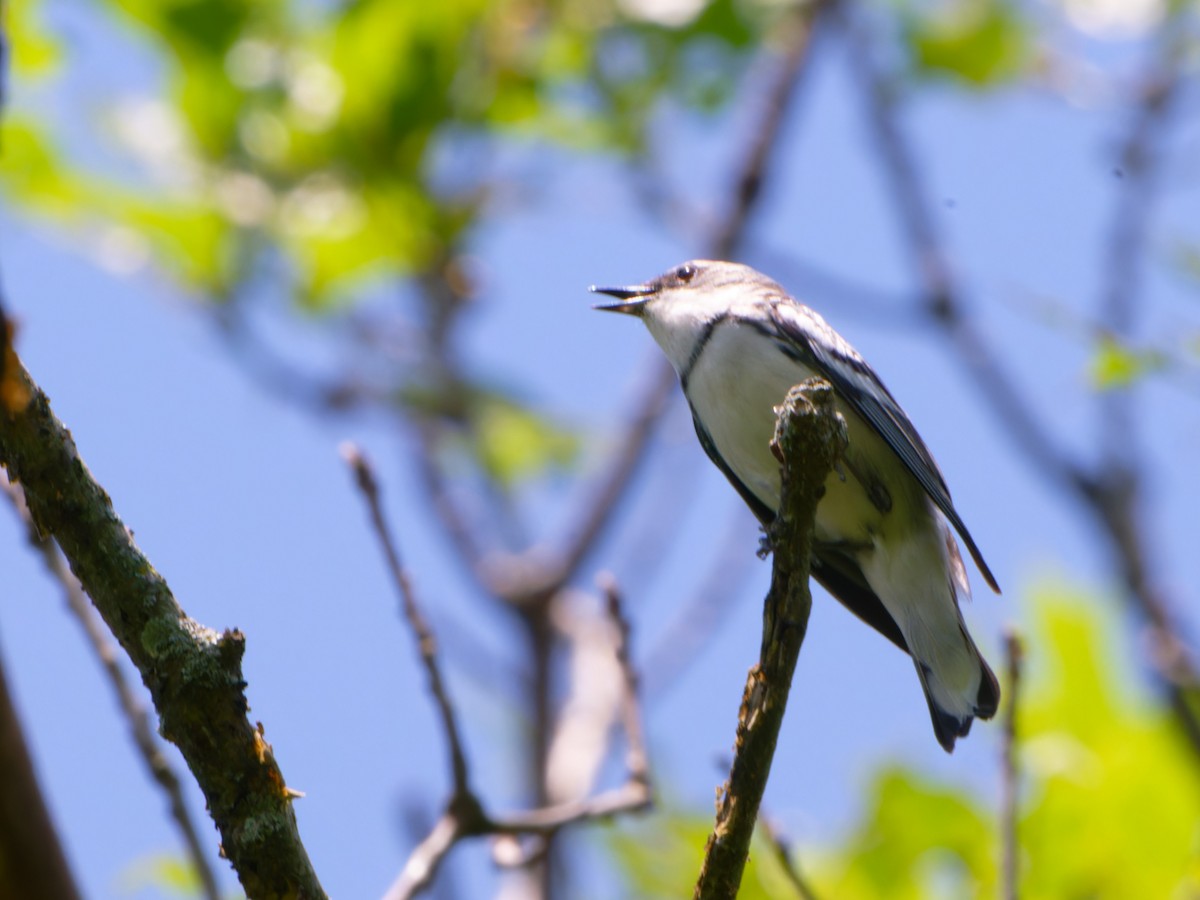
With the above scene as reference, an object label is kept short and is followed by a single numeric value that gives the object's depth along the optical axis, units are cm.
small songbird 745
